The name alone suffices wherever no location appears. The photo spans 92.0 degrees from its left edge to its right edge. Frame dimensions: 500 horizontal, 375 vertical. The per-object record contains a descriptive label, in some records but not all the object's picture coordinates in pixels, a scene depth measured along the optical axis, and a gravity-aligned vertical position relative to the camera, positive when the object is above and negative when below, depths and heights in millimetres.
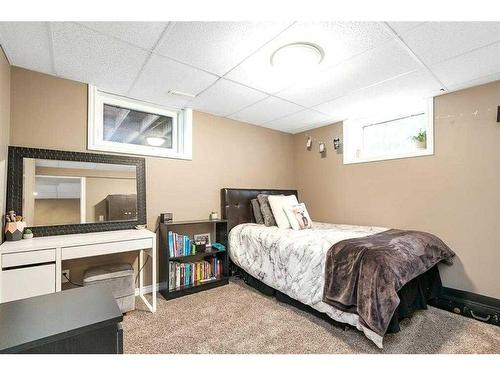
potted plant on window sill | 2898 +608
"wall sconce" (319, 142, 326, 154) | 3842 +668
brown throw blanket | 1646 -630
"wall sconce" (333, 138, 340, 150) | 3635 +699
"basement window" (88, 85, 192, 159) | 2584 +763
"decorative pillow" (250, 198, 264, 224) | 3445 -324
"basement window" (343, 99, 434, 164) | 2877 +739
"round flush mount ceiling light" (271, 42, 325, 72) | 1829 +1066
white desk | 1690 -513
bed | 2068 -797
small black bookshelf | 2699 -804
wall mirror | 2170 -7
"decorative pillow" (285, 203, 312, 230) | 3025 -351
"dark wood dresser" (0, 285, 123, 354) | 701 -428
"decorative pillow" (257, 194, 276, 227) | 3304 -299
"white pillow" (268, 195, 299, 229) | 3119 -221
